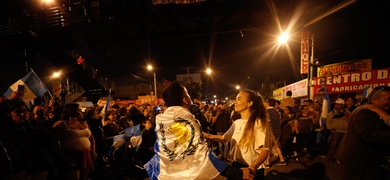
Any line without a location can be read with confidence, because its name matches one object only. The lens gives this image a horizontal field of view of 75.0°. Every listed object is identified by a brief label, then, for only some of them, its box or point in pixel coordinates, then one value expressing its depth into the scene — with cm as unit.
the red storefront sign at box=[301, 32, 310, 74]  1479
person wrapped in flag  231
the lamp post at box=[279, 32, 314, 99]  1197
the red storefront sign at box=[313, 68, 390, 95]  1480
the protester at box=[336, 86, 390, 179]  282
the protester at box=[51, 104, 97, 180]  477
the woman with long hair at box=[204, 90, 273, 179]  286
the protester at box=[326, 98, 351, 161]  716
